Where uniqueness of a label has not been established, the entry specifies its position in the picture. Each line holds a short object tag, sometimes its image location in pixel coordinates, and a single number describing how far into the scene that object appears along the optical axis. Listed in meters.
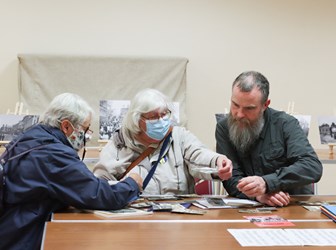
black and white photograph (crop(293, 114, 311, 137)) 4.09
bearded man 2.31
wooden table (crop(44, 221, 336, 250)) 1.36
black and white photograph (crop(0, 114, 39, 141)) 3.65
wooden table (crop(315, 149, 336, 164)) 3.86
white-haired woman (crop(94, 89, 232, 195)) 2.49
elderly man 1.76
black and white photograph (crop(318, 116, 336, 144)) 4.19
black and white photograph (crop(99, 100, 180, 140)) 4.27
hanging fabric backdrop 4.49
